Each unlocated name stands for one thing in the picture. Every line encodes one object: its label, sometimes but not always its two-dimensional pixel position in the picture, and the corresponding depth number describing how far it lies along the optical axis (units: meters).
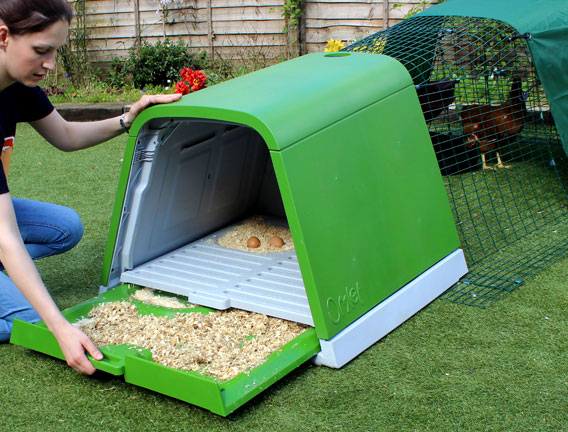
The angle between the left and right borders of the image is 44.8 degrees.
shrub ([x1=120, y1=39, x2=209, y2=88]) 7.47
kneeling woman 1.94
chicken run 3.03
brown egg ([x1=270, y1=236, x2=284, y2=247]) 3.05
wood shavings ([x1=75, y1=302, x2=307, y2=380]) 2.08
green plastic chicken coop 2.10
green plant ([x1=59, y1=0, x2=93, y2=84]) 7.92
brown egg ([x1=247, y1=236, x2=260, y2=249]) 3.03
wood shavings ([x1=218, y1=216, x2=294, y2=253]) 3.02
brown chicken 4.04
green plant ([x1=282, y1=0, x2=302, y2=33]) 7.02
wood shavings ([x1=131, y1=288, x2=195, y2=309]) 2.51
